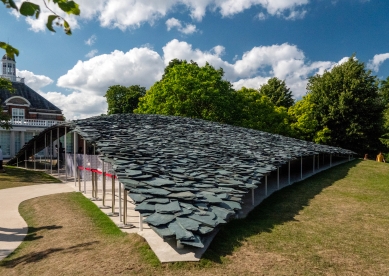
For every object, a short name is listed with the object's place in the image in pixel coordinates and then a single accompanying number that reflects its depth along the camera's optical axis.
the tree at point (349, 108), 32.06
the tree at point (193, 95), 27.78
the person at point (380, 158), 24.89
